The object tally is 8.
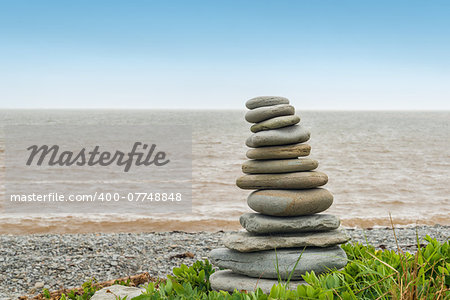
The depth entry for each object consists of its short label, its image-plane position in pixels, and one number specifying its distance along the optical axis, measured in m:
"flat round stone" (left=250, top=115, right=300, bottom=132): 4.92
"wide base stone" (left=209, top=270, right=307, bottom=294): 4.50
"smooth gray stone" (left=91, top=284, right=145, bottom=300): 4.37
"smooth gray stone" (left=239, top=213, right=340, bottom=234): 4.73
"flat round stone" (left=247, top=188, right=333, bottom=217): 4.69
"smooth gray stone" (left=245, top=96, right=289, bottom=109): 5.13
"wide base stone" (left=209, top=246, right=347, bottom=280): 4.58
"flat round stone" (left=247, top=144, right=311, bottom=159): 4.89
